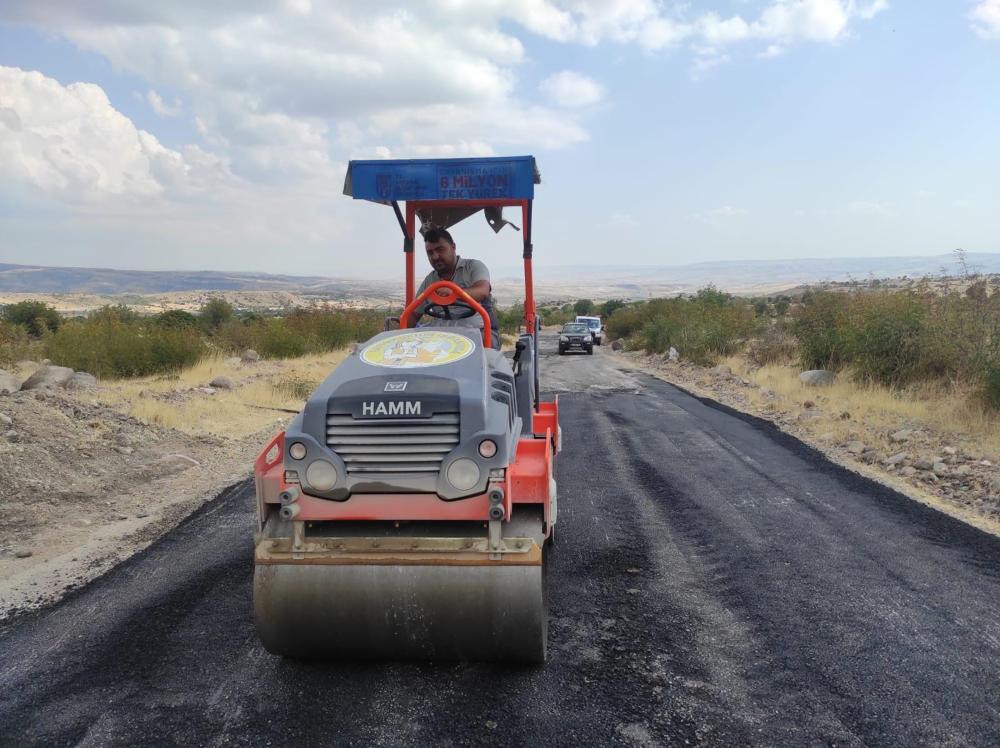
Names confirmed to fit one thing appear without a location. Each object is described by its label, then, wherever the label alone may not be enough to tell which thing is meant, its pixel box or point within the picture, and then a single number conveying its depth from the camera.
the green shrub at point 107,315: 17.83
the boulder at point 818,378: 15.07
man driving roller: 5.76
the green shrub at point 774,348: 19.55
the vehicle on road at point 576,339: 31.16
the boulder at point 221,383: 14.26
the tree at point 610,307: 60.28
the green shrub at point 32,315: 25.39
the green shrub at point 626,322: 40.44
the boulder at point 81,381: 12.61
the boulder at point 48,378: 11.95
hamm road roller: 3.48
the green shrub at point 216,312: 31.67
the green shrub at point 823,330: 15.95
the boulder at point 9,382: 11.01
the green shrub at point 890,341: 13.11
